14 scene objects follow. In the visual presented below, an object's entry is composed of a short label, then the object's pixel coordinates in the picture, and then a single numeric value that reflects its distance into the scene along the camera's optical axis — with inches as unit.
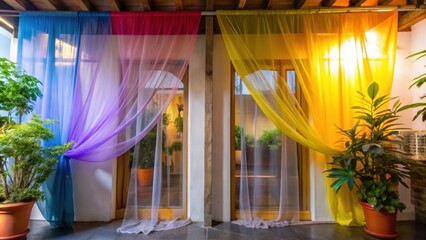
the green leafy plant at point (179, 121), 125.2
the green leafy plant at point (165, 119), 121.6
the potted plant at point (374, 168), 97.6
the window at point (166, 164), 114.3
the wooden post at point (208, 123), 111.5
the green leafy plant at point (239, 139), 121.3
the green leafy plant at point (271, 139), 121.0
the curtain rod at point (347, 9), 110.7
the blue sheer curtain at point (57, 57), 111.3
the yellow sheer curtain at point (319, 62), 111.9
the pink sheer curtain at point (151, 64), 112.1
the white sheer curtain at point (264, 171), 116.3
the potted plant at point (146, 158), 113.5
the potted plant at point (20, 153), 92.9
